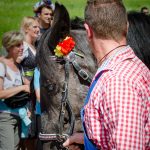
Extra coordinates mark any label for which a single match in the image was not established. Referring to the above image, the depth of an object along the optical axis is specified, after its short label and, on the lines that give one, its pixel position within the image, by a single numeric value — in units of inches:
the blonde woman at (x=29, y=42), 414.0
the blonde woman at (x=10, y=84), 375.7
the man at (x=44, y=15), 491.2
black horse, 234.7
